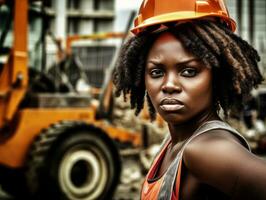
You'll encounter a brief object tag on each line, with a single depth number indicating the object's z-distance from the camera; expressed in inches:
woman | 60.0
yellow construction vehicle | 258.5
